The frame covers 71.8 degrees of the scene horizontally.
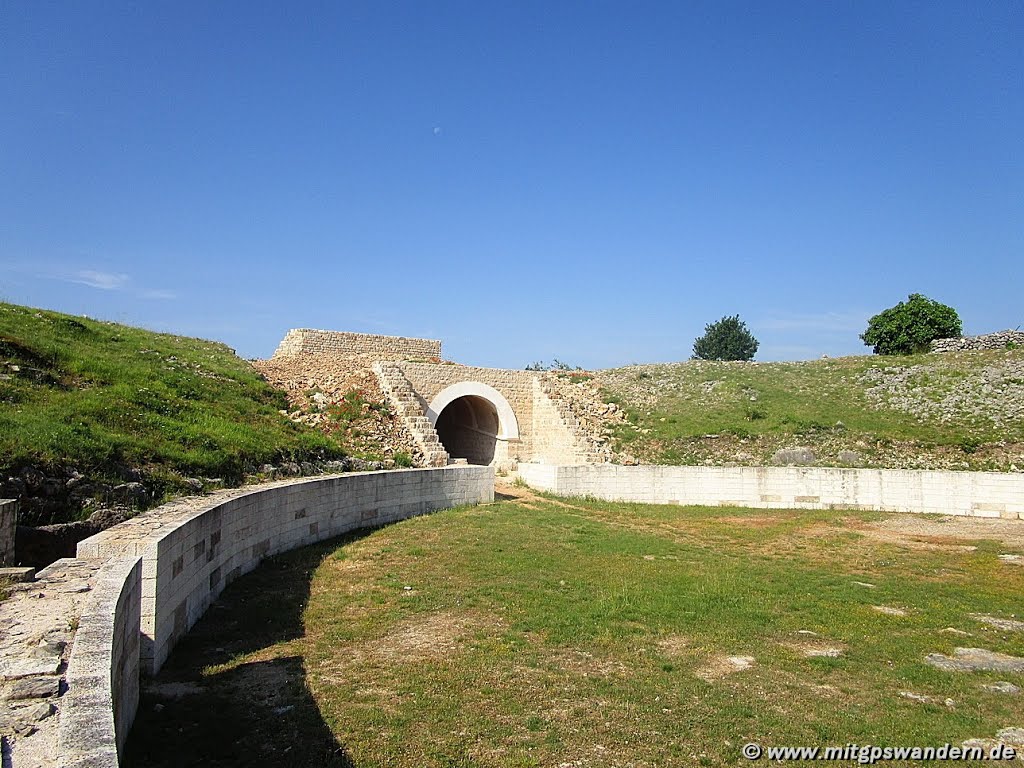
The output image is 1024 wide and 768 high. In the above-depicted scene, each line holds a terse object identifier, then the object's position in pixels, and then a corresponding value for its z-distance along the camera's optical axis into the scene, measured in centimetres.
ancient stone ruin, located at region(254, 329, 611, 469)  2070
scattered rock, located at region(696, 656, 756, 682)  623
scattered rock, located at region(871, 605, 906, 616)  857
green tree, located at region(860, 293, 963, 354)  4509
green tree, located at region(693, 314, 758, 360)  6397
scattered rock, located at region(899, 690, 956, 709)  575
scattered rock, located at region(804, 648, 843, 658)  687
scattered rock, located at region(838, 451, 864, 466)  2088
